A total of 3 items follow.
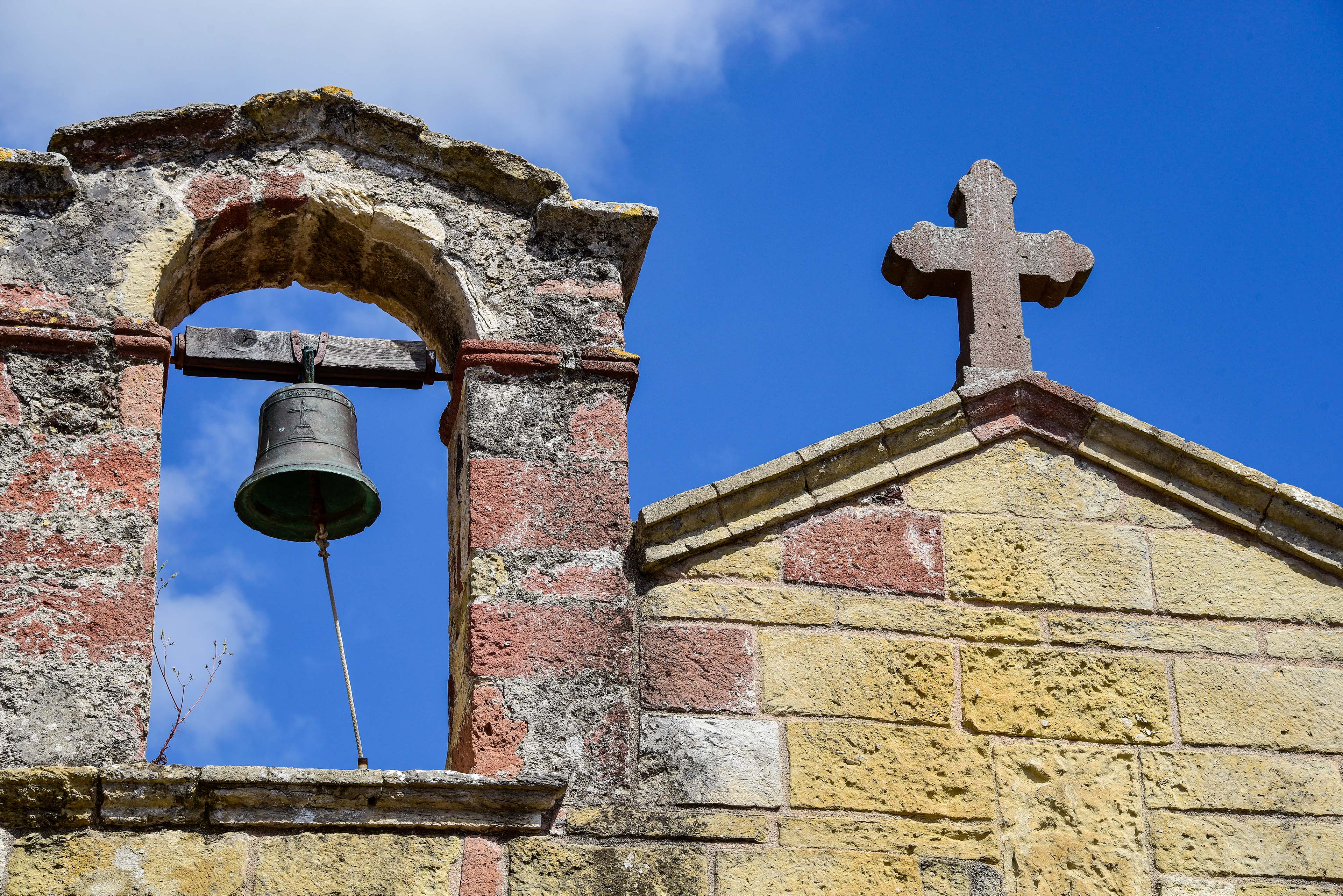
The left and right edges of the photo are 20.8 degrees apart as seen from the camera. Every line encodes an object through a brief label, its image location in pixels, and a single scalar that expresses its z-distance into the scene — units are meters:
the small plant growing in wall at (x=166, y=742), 8.69
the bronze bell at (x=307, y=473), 9.32
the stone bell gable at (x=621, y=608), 8.11
